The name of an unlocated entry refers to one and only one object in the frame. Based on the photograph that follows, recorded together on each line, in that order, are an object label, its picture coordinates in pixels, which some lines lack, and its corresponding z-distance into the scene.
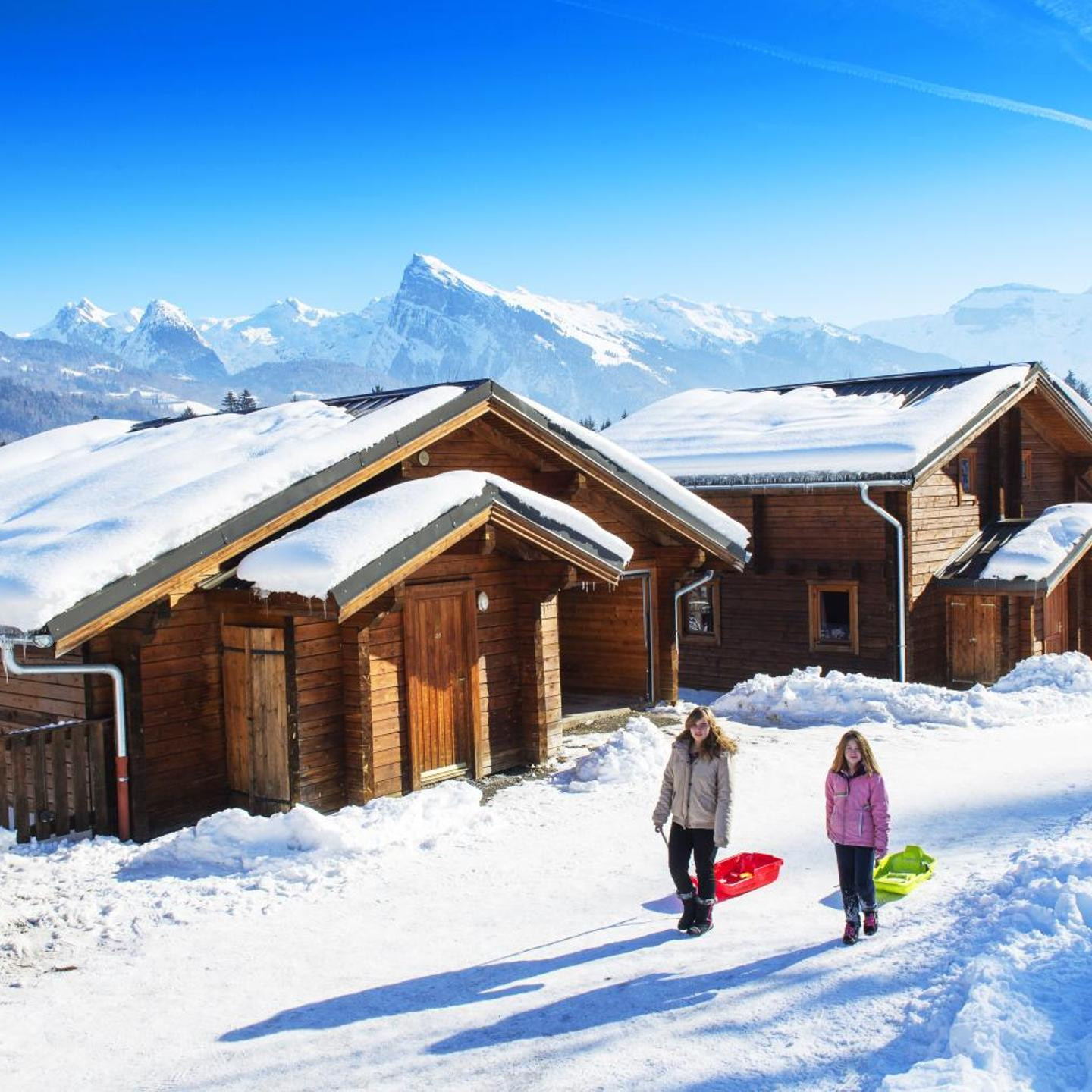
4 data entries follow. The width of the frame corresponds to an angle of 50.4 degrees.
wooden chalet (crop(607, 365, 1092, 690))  19.12
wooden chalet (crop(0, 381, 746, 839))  10.35
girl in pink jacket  7.12
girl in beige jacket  7.50
